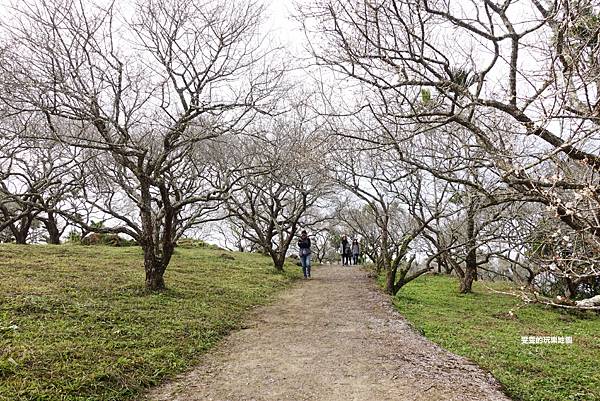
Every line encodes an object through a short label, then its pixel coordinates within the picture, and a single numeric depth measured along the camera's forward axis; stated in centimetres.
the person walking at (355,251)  2416
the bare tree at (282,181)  1116
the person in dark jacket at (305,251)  1543
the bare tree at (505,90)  342
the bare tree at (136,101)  689
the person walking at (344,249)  2391
